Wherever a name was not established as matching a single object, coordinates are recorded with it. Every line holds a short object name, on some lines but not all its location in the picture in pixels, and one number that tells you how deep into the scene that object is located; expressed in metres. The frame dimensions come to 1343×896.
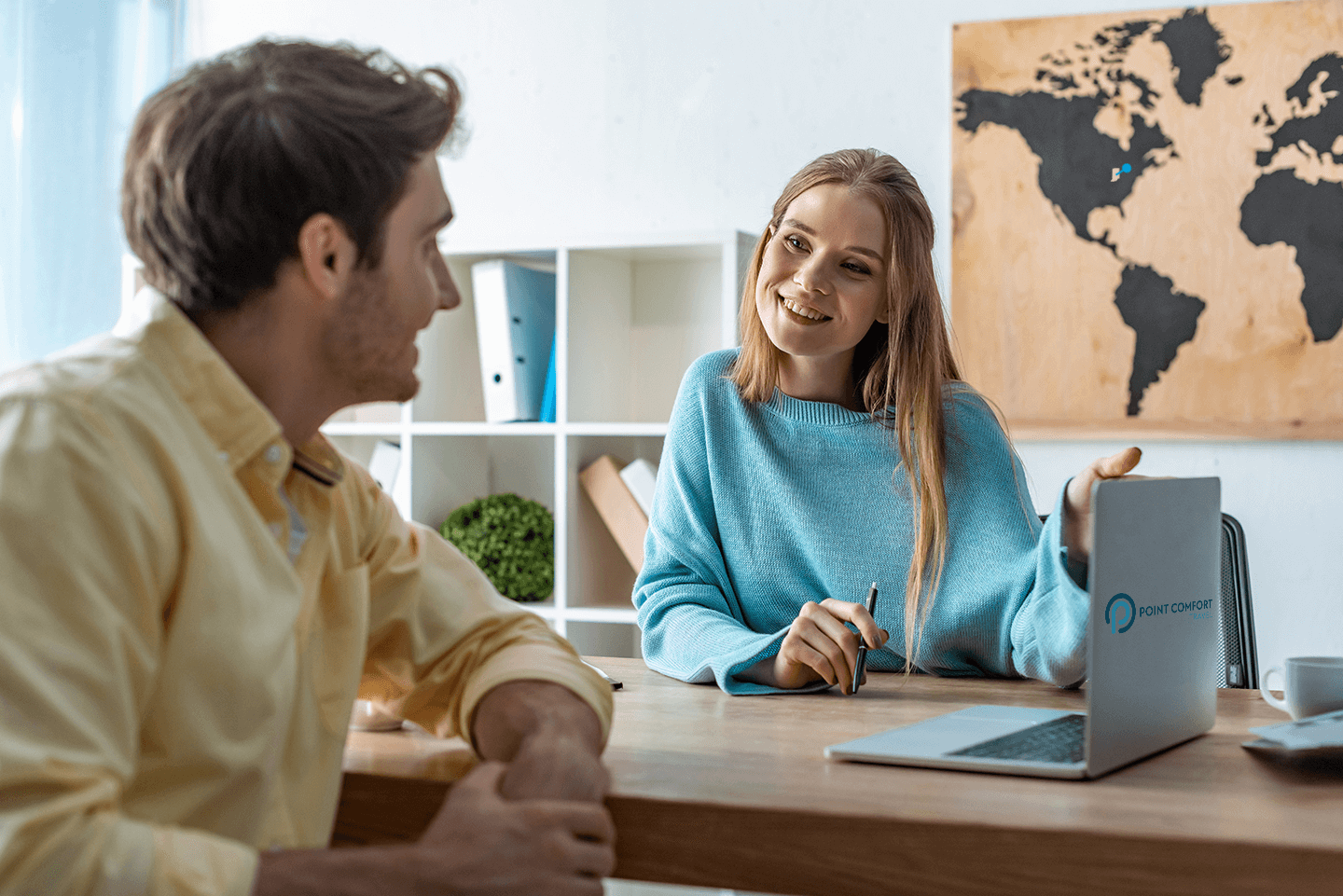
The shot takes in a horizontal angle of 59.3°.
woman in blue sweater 1.55
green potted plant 2.73
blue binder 2.75
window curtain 2.62
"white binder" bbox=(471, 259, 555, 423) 2.71
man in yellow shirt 0.64
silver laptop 0.94
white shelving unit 2.69
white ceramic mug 1.12
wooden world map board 2.45
